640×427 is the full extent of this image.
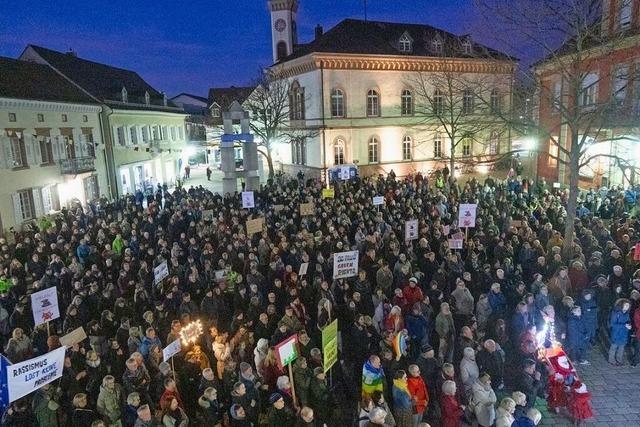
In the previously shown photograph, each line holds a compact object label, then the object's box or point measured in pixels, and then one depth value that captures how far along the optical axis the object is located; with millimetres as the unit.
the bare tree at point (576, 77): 13203
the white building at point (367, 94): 33031
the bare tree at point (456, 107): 16180
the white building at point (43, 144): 21297
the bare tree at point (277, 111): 34750
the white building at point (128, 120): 30453
